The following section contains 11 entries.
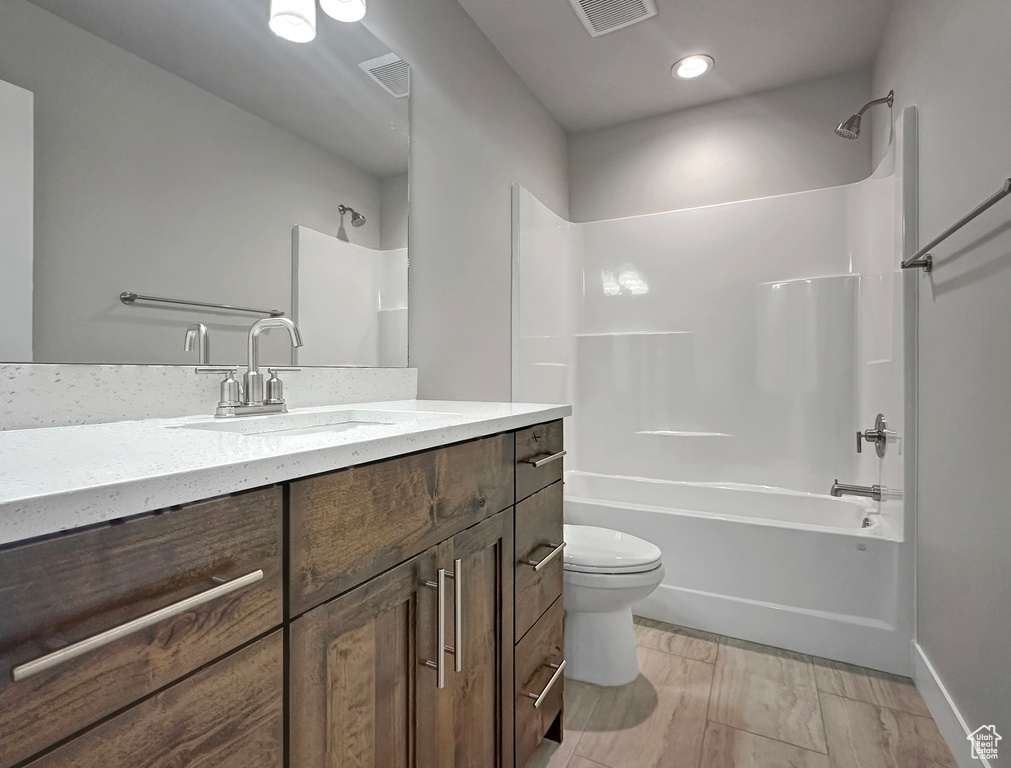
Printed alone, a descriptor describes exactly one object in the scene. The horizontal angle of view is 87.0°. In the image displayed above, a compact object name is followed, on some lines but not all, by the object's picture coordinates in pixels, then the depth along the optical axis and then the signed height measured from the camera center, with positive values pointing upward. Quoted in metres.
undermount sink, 1.01 -0.09
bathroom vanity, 0.42 -0.25
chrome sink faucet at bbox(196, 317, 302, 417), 1.11 -0.02
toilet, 1.65 -0.69
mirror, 0.90 +0.44
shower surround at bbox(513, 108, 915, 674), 1.92 -0.03
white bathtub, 1.83 -0.71
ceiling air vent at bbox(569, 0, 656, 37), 2.03 +1.45
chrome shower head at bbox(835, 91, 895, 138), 2.09 +1.04
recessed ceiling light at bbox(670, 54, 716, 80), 2.40 +1.46
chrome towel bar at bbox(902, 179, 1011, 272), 1.06 +0.38
